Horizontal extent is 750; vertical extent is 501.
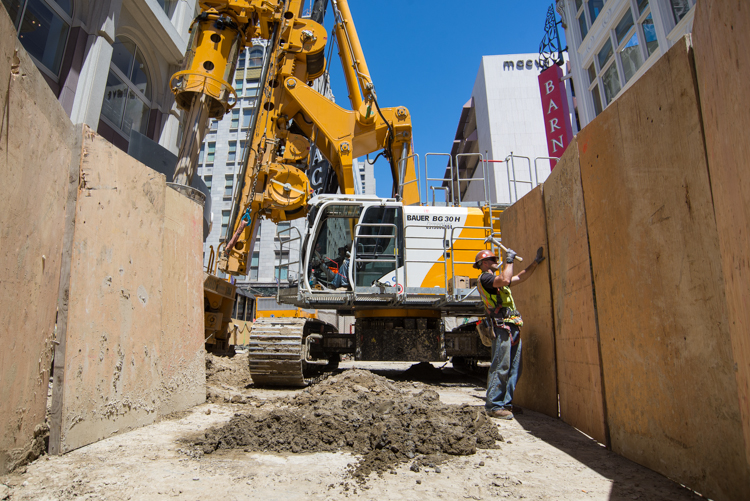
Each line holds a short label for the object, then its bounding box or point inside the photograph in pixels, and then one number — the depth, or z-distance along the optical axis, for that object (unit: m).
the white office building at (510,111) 24.27
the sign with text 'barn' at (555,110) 17.31
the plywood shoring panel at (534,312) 4.54
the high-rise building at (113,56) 9.65
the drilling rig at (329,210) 7.21
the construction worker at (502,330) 4.55
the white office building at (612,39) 9.92
